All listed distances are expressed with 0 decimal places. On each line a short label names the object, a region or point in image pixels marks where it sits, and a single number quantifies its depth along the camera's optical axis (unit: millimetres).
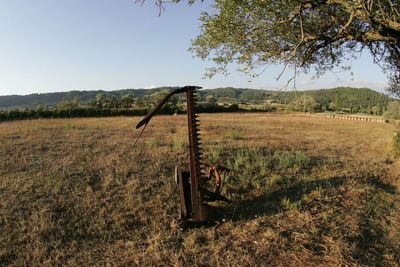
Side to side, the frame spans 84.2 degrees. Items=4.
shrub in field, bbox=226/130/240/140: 13203
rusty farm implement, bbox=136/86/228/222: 4059
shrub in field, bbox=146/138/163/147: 10327
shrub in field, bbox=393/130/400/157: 9527
